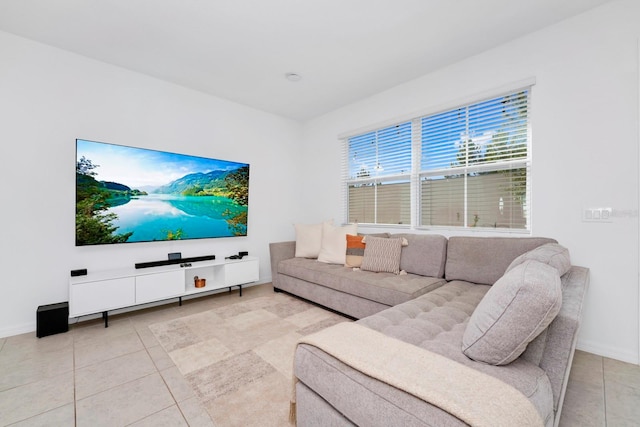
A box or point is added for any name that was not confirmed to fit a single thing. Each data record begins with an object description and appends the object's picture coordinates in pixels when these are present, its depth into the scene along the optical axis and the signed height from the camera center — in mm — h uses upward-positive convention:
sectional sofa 820 -541
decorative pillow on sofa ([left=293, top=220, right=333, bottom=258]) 3750 -370
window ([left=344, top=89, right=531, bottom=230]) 2602 +497
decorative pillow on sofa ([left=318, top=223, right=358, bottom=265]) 3400 -387
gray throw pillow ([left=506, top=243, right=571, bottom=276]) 1429 -239
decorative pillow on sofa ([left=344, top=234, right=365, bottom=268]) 3193 -448
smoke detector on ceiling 3184 +1586
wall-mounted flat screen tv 2762 +202
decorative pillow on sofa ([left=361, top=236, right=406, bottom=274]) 2920 -447
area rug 1578 -1084
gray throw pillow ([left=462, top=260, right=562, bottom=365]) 932 -357
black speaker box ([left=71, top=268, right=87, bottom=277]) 2626 -568
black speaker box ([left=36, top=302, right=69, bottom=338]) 2395 -934
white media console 2488 -738
